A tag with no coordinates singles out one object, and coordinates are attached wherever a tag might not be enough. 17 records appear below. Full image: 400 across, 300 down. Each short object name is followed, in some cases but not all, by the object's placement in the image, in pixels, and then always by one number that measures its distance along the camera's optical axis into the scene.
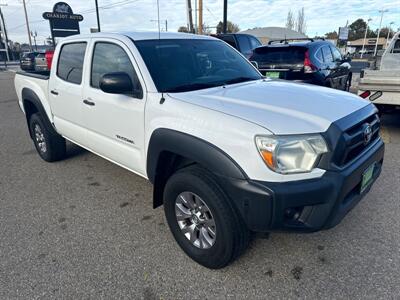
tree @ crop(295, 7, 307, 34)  69.31
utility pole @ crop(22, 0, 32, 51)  42.78
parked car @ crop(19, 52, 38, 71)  21.55
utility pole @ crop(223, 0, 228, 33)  15.97
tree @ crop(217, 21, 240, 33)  64.80
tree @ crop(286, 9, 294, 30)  69.56
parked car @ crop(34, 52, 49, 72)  19.91
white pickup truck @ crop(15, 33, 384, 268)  1.96
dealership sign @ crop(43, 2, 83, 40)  22.30
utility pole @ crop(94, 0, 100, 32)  25.90
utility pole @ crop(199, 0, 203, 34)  16.91
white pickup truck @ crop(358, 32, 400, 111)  5.21
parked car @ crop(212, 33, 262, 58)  10.23
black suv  6.56
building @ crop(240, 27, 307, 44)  44.16
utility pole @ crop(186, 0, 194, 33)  18.69
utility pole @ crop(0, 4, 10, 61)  42.35
